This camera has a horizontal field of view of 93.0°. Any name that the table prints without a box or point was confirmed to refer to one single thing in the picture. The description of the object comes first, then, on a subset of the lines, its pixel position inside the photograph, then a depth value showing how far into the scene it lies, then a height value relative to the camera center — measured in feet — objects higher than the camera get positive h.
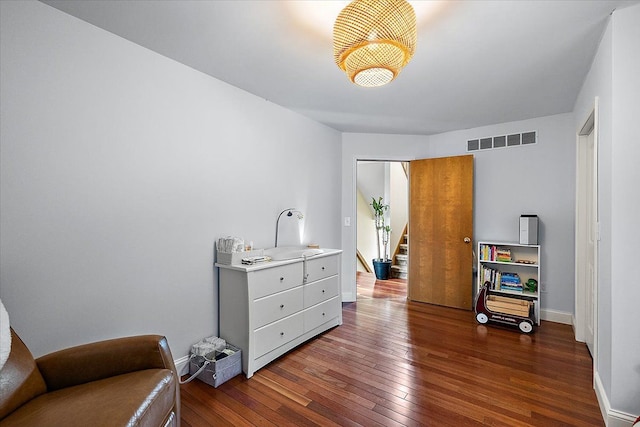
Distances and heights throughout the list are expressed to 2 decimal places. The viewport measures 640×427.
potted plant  18.51 -1.77
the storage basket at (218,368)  7.17 -3.79
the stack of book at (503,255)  12.00 -1.65
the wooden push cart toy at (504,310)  10.57 -3.51
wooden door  12.98 -0.78
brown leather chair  3.94 -2.59
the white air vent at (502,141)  12.18 +3.06
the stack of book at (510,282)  11.70 -2.67
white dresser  7.71 -2.61
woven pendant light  4.64 +2.85
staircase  19.02 -3.11
